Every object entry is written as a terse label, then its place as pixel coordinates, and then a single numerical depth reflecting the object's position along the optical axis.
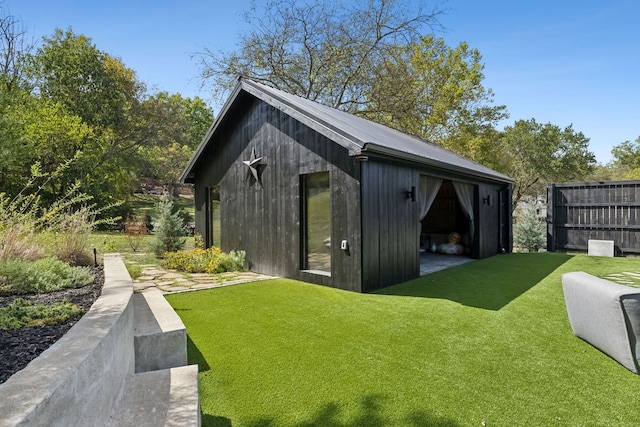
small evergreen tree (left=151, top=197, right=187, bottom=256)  9.55
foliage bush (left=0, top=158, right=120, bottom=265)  3.81
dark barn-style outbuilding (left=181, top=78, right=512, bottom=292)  5.88
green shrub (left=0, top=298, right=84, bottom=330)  2.19
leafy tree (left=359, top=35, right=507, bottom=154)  20.80
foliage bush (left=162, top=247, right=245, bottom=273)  7.58
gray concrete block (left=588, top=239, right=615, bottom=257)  10.60
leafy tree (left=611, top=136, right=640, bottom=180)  31.12
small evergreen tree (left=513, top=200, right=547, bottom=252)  13.86
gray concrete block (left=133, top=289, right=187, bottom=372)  2.64
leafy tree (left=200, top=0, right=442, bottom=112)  15.58
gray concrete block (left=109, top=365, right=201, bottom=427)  1.82
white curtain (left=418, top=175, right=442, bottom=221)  7.40
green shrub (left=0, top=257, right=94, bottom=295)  3.16
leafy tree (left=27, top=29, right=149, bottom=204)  17.92
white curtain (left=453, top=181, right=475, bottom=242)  9.31
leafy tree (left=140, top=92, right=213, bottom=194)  22.75
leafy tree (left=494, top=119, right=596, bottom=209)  25.05
